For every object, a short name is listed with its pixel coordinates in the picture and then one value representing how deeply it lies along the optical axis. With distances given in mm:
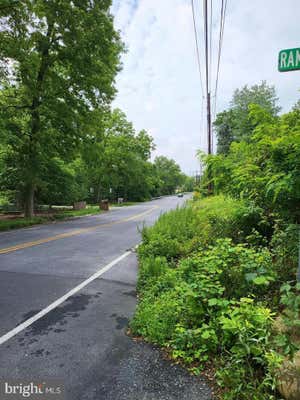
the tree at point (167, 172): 98500
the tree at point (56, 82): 12422
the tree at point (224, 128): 24500
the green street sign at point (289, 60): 2379
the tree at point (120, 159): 37281
